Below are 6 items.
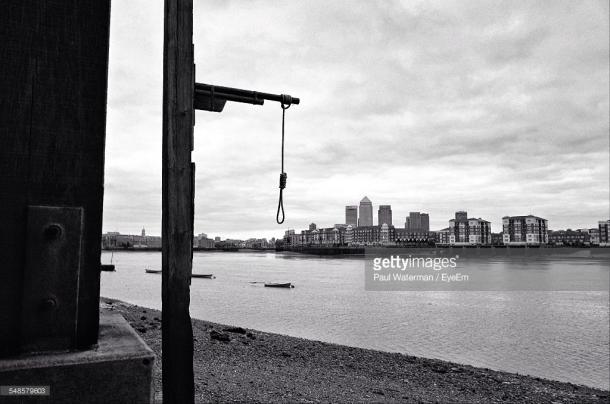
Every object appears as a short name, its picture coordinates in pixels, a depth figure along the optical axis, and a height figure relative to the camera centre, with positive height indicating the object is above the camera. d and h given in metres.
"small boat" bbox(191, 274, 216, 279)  62.38 -5.97
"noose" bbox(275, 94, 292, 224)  3.70 +0.55
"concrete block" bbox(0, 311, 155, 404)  1.72 -0.58
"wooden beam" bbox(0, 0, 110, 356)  1.81 +0.48
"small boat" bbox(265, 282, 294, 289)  47.31 -5.48
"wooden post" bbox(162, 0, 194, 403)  2.64 +0.22
